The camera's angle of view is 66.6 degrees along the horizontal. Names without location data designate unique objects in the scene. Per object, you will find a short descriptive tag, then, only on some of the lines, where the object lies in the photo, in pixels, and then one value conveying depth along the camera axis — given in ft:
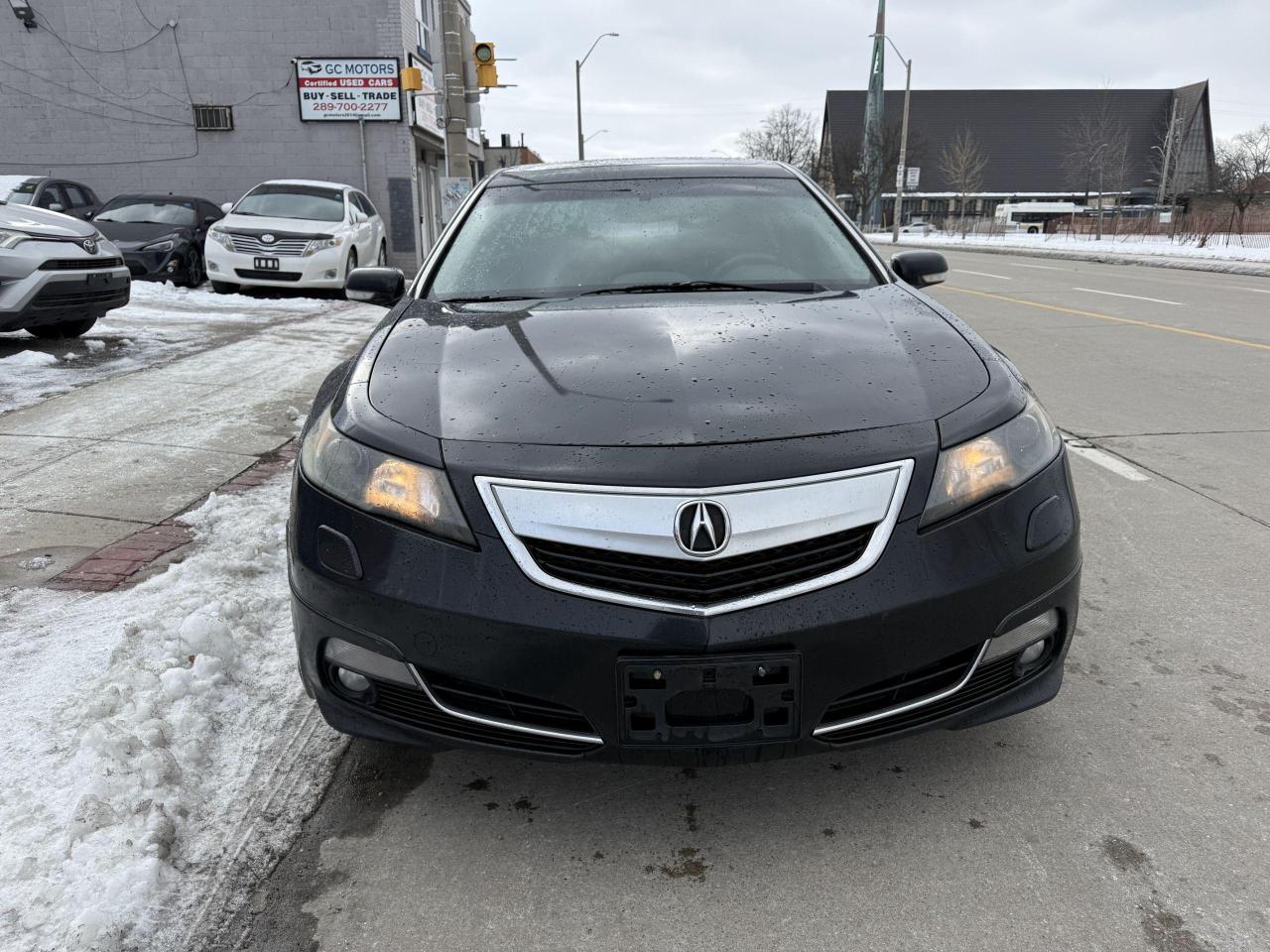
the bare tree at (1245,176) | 130.72
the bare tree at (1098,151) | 178.91
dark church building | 252.62
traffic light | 44.96
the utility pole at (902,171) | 139.23
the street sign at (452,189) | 48.14
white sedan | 41.78
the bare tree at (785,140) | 277.44
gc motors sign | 59.67
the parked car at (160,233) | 44.57
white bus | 246.68
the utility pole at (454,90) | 43.68
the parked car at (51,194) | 46.26
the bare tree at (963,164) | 199.62
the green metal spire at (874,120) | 219.61
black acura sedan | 6.21
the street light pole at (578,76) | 124.31
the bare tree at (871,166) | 222.28
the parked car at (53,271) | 23.49
